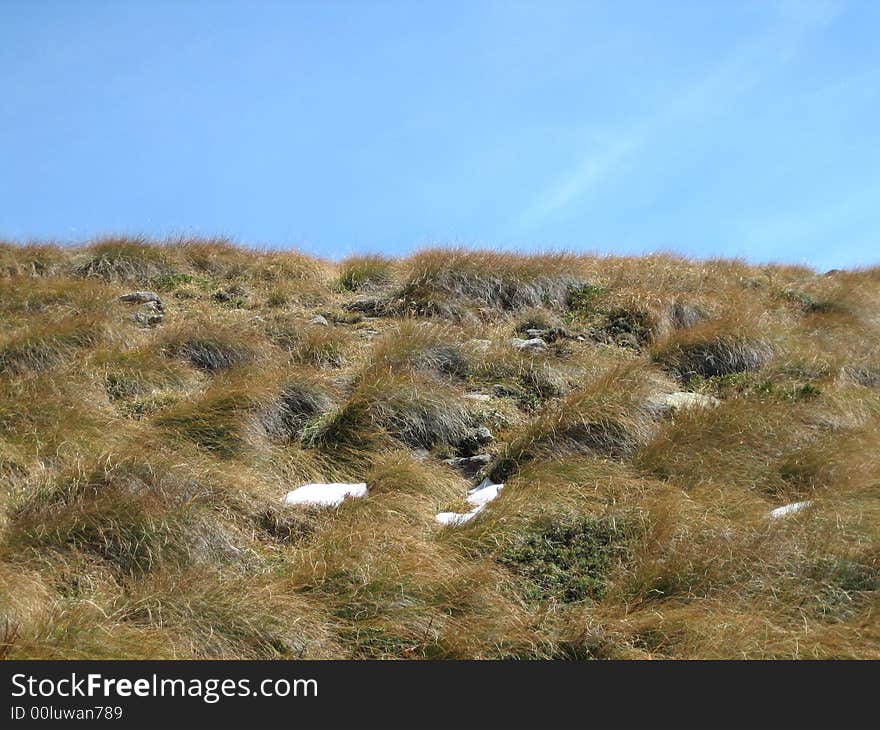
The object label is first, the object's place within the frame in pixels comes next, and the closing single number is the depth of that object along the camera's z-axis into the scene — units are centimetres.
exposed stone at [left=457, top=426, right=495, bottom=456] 956
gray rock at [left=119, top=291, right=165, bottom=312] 1297
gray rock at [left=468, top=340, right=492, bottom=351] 1170
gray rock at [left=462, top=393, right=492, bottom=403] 1044
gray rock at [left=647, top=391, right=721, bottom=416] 977
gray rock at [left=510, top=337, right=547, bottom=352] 1187
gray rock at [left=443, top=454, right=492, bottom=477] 912
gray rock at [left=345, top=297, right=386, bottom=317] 1364
